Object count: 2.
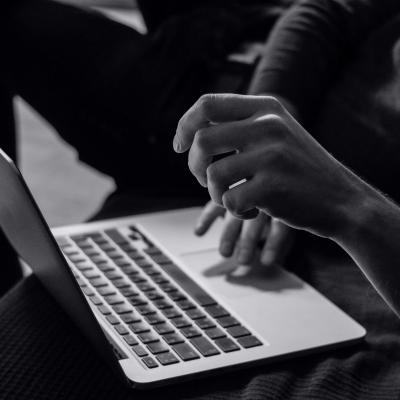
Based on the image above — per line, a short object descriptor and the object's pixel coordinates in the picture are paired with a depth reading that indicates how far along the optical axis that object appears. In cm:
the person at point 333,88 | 138
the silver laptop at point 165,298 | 111
